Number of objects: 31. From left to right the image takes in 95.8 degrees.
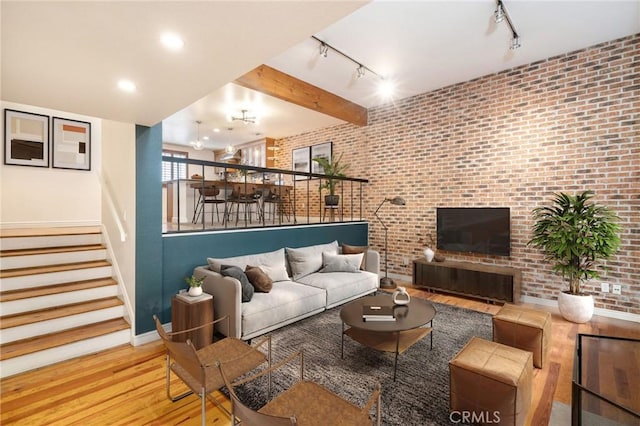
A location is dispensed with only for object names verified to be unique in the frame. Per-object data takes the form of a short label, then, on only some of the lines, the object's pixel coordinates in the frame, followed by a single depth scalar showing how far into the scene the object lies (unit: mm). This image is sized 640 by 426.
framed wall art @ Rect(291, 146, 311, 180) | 7844
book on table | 2703
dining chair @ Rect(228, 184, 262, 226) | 5707
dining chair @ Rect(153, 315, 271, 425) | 1708
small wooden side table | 2840
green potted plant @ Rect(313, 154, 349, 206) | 6355
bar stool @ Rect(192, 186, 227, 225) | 5527
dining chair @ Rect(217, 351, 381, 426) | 1410
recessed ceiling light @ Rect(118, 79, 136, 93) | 2112
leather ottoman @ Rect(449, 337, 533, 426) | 1801
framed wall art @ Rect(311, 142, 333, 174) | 7238
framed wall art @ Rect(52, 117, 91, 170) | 4910
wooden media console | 4262
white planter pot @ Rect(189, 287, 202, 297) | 2953
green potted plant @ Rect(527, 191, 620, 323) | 3506
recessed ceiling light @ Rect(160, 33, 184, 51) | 1562
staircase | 2695
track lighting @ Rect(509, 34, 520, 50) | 3677
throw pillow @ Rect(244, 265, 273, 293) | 3430
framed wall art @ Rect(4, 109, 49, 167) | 4520
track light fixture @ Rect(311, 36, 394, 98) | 3856
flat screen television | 4531
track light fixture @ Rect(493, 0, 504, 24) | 3069
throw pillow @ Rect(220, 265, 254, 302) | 3137
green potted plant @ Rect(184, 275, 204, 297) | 2955
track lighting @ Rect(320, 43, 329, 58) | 3823
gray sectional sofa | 2992
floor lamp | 4859
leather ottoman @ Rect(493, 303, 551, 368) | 2600
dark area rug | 2117
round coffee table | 2547
